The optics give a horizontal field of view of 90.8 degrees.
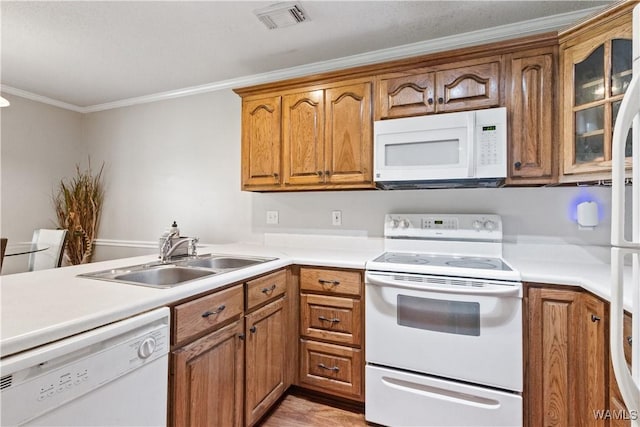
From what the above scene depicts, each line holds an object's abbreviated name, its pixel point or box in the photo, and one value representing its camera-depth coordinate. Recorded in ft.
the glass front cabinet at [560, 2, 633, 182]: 4.76
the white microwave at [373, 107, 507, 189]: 5.83
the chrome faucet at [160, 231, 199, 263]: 6.06
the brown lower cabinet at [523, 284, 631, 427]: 4.24
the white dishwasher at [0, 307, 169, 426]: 2.39
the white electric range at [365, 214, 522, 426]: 5.03
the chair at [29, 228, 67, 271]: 7.49
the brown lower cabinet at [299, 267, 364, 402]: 6.12
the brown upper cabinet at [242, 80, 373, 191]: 6.93
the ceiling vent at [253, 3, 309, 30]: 5.98
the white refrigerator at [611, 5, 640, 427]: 2.70
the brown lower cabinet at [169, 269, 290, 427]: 3.91
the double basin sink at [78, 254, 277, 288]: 4.78
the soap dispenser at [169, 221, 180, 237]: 6.30
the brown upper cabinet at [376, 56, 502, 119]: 5.97
